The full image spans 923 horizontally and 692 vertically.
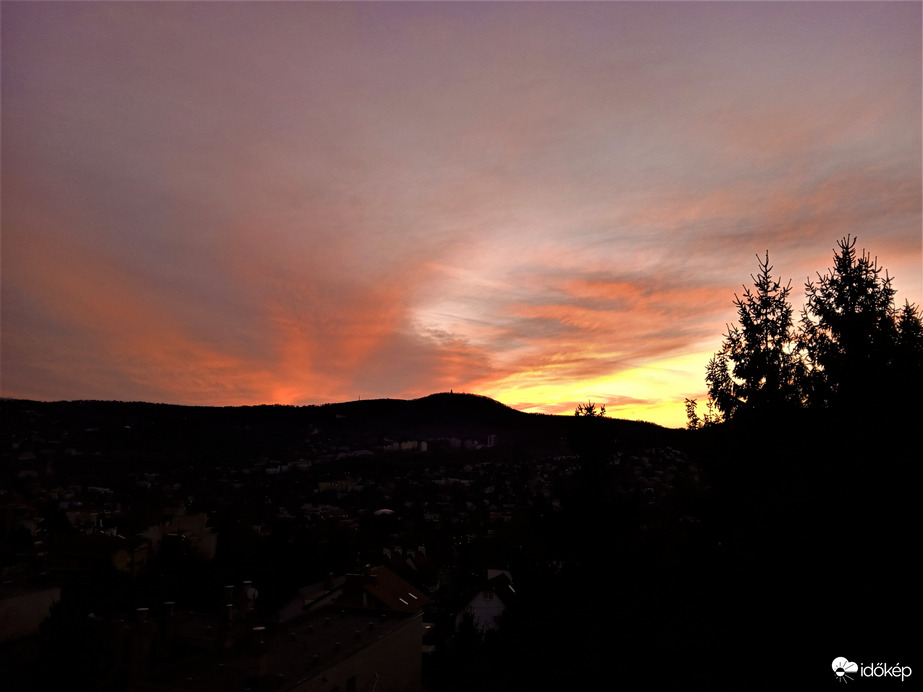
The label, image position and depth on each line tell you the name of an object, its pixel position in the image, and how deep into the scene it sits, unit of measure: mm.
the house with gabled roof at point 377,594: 24844
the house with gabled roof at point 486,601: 27688
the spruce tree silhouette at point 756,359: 14820
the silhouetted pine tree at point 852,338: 10452
